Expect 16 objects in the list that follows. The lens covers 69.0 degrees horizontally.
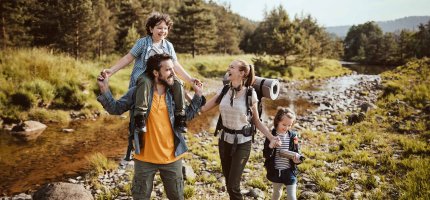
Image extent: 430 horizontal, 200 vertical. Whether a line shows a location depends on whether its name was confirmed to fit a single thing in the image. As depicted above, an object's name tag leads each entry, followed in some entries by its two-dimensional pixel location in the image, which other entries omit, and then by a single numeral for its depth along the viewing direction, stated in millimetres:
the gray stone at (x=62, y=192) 6031
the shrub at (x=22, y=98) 14281
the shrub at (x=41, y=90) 14789
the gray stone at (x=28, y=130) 12148
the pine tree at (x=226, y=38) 65688
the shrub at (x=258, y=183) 7111
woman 4727
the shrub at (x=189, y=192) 6532
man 3924
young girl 4977
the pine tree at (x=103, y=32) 34844
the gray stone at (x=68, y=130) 13086
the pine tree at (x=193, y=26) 41844
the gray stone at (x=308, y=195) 6518
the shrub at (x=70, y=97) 15626
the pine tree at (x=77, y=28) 27734
